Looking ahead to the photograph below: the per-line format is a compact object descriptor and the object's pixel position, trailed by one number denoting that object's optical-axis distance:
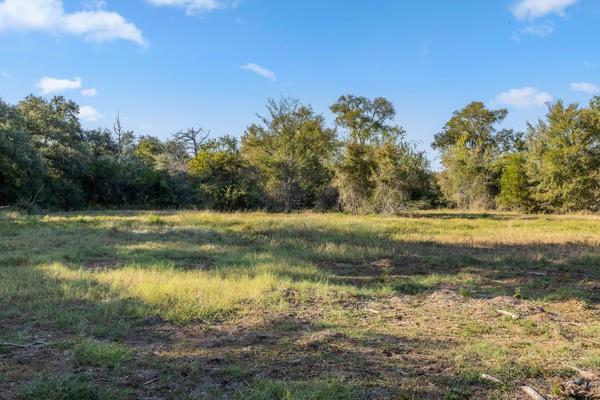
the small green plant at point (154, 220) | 20.30
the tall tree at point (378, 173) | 28.91
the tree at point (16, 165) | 27.31
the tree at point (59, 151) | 33.75
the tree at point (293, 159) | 33.41
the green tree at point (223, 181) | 34.12
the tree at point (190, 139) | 52.20
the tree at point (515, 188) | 37.19
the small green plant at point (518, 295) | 8.16
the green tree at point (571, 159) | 33.47
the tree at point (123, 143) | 45.56
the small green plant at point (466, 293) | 8.29
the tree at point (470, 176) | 39.97
